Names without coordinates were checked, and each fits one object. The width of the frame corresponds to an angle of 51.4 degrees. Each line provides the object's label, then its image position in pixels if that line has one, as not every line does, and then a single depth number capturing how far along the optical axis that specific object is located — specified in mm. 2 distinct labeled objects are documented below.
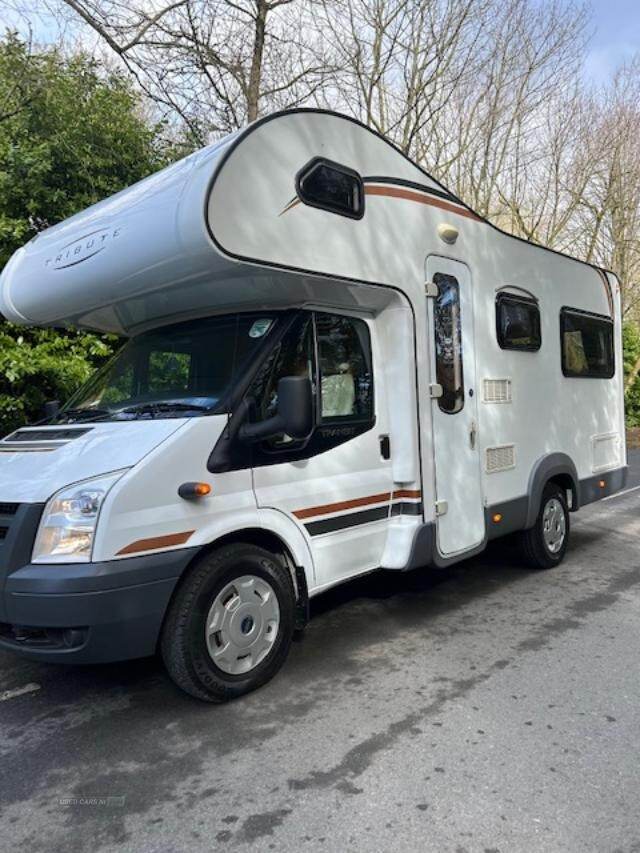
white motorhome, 3158
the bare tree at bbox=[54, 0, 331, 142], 9344
